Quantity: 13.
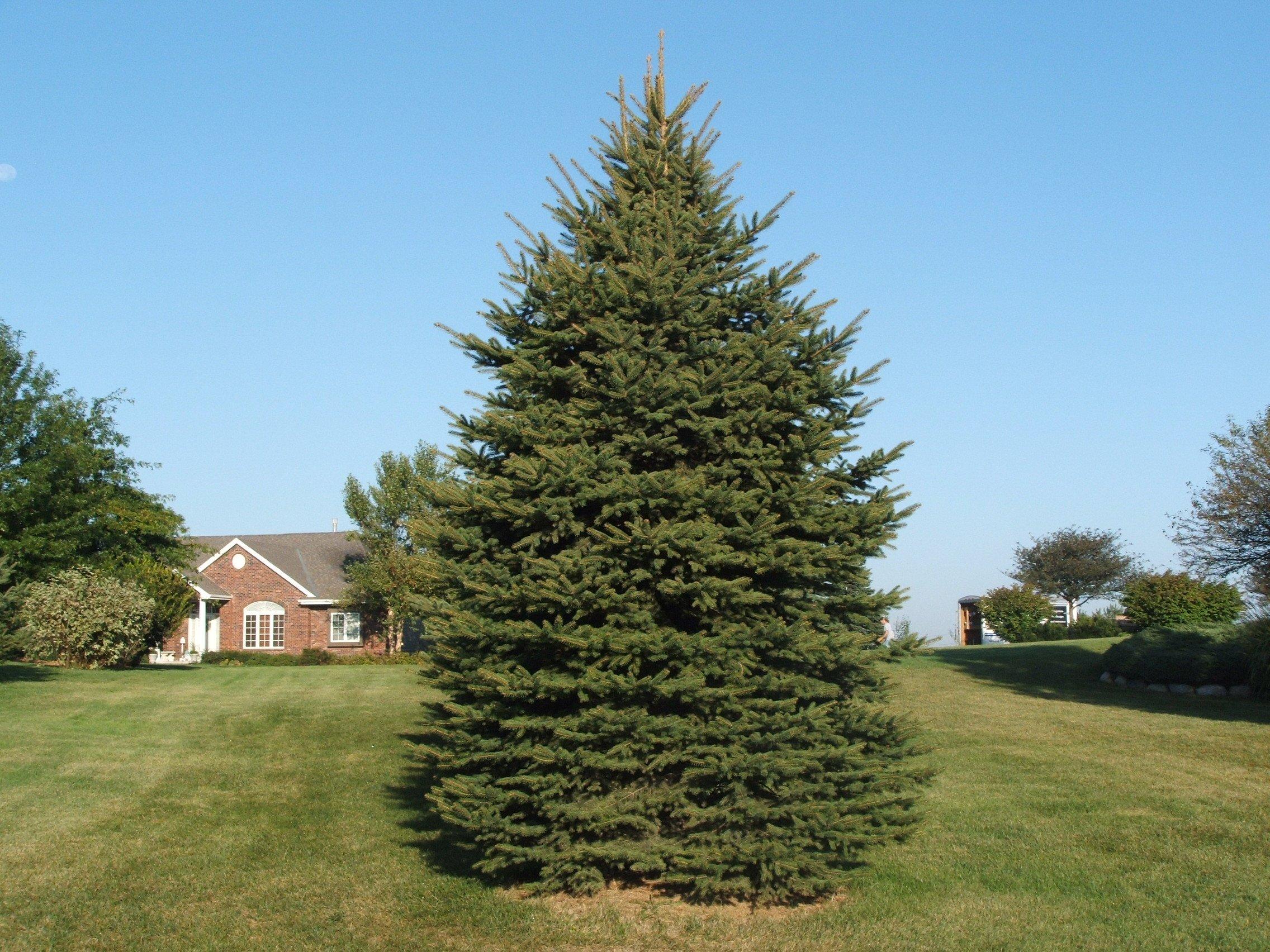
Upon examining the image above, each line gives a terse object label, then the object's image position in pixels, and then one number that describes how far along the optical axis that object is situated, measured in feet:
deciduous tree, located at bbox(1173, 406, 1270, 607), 70.54
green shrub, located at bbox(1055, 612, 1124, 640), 104.22
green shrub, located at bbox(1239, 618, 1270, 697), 53.47
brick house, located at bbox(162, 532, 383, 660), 133.59
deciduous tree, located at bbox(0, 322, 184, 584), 86.99
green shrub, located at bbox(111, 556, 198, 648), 97.09
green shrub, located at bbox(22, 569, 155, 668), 82.53
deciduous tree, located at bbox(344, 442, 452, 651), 116.88
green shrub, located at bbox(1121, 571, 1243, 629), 71.87
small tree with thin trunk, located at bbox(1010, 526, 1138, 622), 152.05
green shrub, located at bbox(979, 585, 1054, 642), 111.75
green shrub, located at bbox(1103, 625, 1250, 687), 57.16
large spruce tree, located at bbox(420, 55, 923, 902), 22.84
